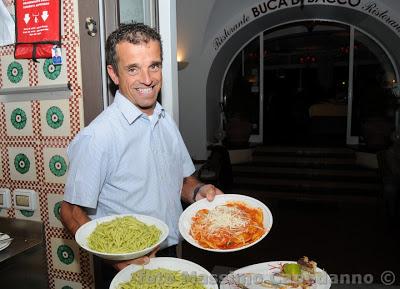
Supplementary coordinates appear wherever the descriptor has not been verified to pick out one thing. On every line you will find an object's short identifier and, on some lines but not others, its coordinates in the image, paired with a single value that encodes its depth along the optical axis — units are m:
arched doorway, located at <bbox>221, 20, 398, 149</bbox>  9.54
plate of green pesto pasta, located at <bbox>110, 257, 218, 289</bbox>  1.21
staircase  7.79
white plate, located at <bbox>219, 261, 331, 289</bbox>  1.33
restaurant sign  7.61
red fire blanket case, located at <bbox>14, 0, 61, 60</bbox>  1.92
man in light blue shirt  1.48
